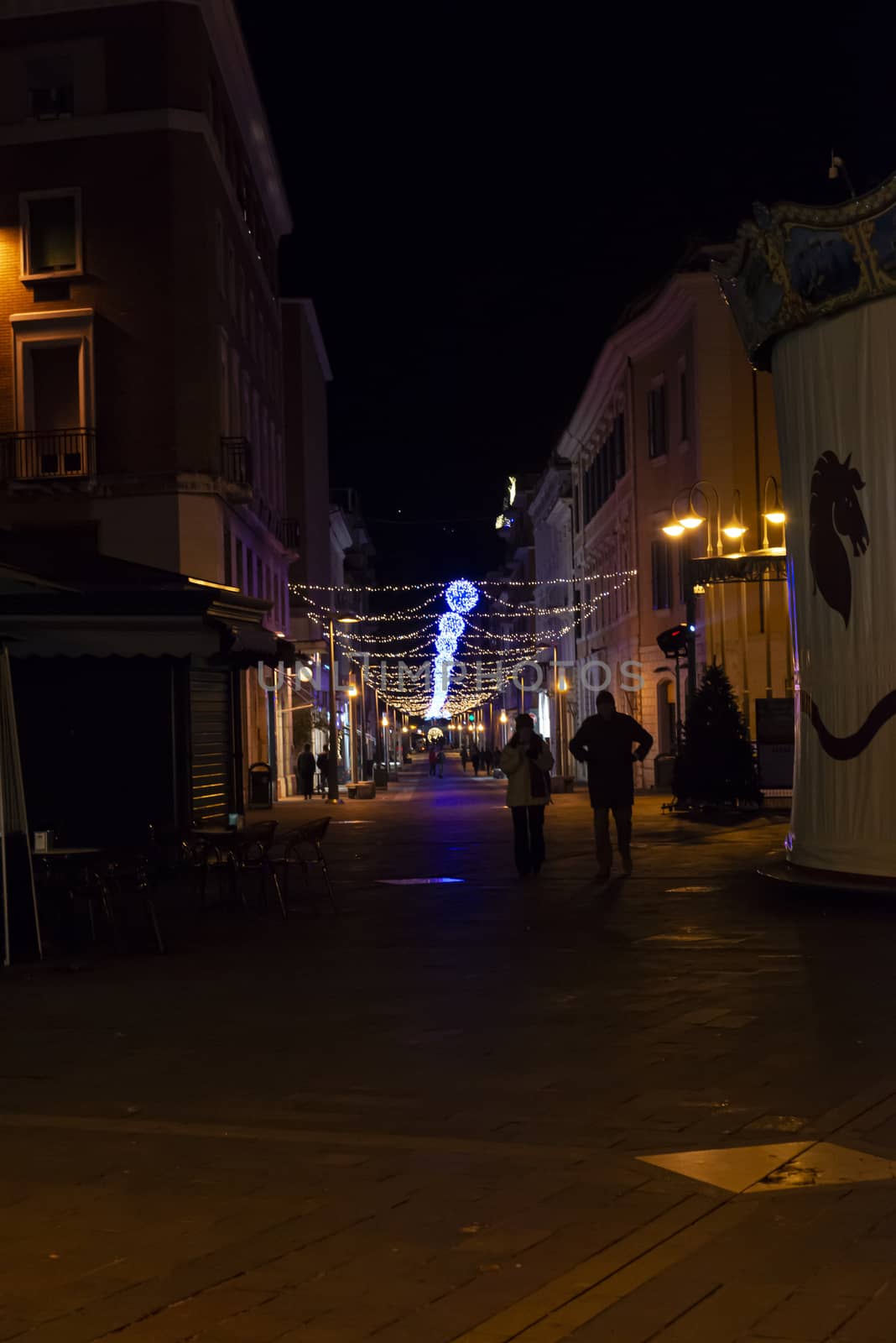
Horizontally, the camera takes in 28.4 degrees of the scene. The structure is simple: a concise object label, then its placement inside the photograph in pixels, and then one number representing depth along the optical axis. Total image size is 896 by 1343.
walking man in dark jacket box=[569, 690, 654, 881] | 18.62
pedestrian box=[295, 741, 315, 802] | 47.88
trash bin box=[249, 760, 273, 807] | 40.59
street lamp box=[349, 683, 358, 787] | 68.55
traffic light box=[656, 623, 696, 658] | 31.47
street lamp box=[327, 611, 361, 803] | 44.81
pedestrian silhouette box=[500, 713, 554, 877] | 18.42
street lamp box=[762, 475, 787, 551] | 30.21
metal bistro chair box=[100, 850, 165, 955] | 13.07
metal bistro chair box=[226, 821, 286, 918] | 15.51
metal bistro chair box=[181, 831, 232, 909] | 15.64
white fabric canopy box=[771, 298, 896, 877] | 15.04
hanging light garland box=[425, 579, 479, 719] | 79.52
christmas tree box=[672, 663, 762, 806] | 28.75
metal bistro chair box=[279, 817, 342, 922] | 15.65
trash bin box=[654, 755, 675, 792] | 40.12
